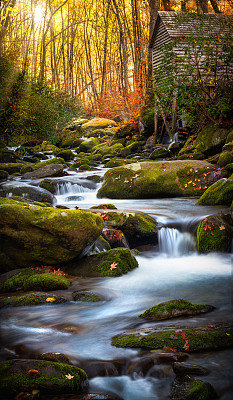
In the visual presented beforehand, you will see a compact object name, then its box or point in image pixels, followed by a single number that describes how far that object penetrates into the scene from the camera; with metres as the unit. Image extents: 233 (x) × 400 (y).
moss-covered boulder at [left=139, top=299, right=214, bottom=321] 4.02
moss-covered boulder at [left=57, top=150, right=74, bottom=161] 20.17
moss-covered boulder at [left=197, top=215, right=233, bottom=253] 6.67
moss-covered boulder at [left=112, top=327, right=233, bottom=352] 3.19
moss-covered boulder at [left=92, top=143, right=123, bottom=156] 20.51
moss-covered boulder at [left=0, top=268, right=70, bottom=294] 5.02
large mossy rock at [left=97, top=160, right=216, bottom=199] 10.73
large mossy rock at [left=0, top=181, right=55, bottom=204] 10.71
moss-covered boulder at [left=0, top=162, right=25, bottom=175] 15.63
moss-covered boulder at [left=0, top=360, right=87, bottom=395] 2.58
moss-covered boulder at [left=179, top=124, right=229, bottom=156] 13.02
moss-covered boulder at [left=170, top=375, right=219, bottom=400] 2.57
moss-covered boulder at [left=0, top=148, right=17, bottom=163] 17.09
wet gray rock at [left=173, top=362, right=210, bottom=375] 2.84
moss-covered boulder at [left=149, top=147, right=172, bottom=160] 16.25
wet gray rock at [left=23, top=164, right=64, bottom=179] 14.31
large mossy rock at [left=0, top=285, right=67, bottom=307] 4.61
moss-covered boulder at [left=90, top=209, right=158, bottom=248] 7.39
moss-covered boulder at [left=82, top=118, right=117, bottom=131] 30.33
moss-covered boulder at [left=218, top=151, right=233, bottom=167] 10.62
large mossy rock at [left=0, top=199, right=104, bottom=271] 5.60
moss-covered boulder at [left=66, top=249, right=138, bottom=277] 5.78
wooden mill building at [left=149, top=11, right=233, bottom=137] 17.52
